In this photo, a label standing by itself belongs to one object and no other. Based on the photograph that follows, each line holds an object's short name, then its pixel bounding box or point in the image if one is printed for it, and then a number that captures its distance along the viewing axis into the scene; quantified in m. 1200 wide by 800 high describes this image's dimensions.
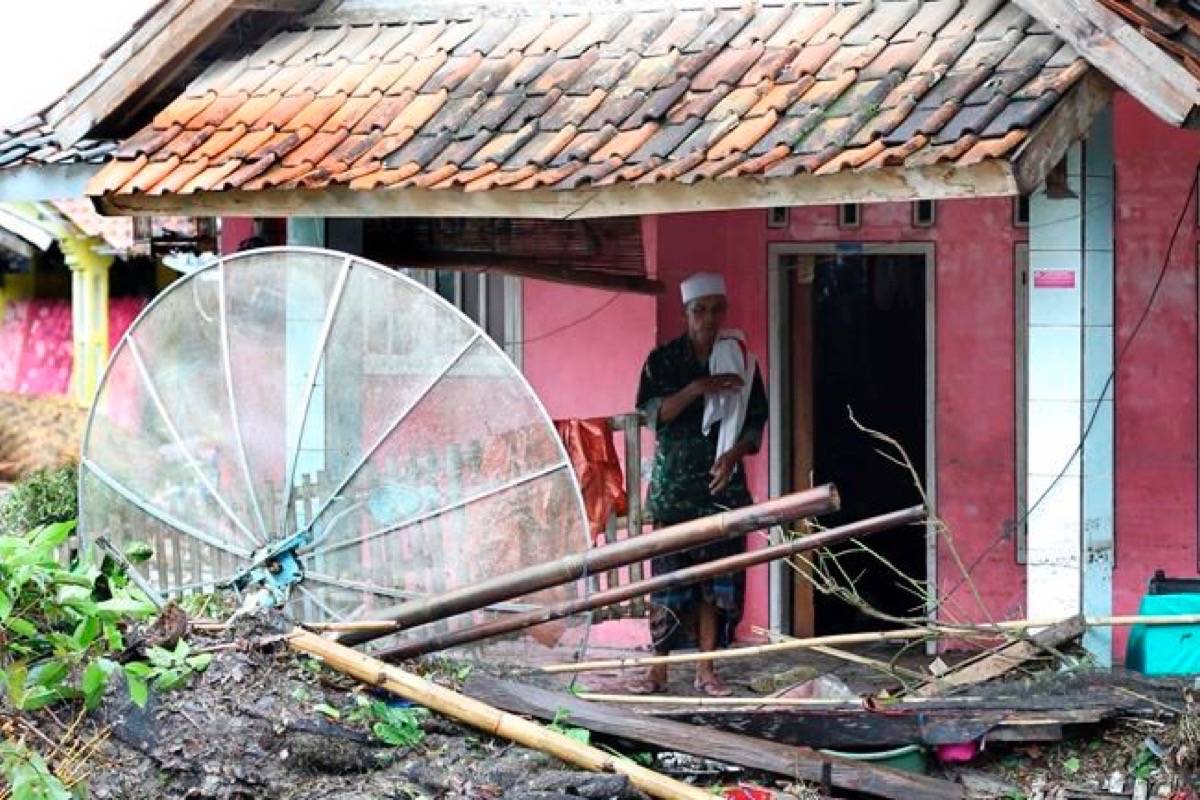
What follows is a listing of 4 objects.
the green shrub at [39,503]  14.70
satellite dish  9.42
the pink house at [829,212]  9.07
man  11.05
